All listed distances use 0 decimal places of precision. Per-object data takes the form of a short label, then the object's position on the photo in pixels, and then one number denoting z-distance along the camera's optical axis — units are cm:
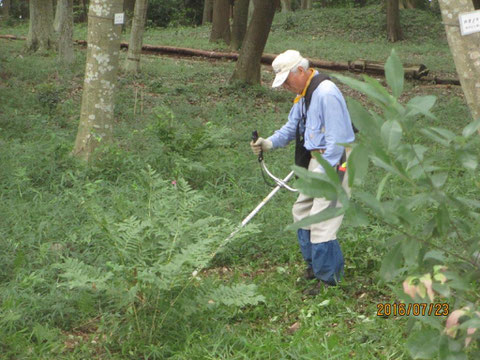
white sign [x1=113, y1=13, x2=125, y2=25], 839
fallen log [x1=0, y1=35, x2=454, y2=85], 1678
